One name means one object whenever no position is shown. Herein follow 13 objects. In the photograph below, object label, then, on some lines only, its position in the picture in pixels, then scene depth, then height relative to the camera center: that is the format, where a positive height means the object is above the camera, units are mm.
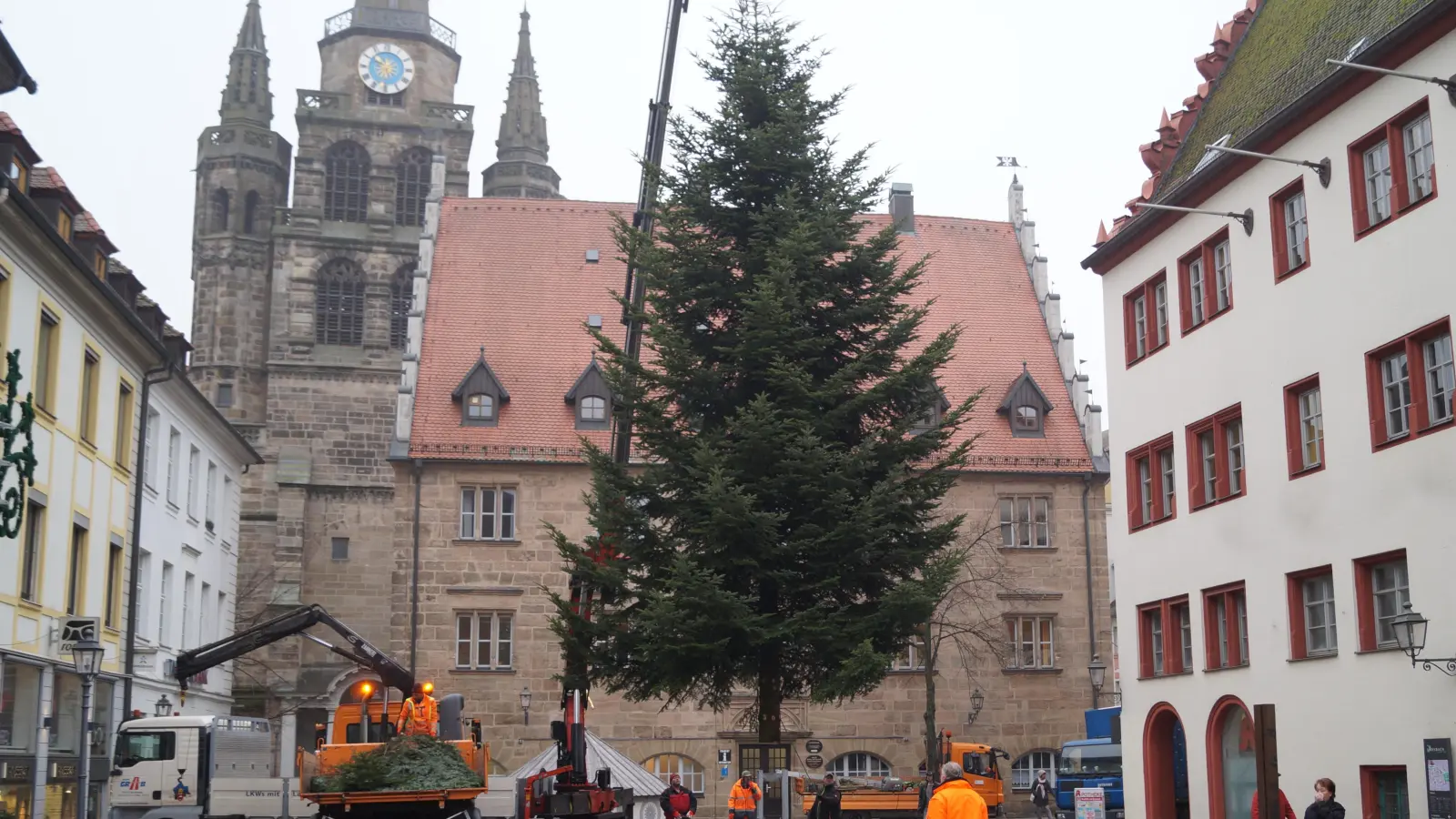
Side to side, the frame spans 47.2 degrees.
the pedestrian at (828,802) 27484 -1280
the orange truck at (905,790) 35156 -1424
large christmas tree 22656 +3968
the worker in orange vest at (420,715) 21594 +121
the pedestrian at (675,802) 26109 -1222
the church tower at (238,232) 57656 +17638
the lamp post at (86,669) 21547 +732
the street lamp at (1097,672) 38450 +1117
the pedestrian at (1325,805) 16703 -834
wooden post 16688 -438
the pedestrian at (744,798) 25141 -1127
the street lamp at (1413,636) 18262 +921
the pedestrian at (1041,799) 37594 -1714
